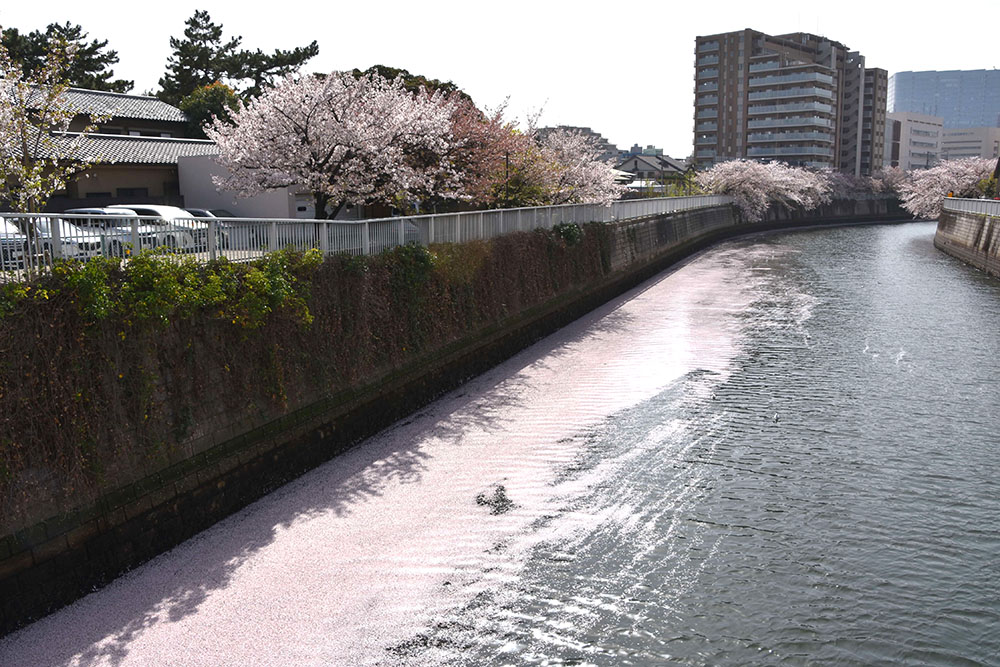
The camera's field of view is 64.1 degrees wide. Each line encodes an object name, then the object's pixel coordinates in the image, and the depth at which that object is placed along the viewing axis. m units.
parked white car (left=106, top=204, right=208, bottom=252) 11.80
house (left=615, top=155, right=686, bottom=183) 95.93
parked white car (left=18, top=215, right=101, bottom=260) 9.84
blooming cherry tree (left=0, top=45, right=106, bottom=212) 17.17
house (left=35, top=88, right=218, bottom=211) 33.22
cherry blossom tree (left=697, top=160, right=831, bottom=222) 78.94
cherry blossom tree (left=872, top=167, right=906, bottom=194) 110.19
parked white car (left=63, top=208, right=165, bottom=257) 10.64
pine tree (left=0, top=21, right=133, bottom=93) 45.88
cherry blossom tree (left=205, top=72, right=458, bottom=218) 23.94
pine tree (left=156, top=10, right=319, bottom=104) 60.03
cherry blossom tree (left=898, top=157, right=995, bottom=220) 78.62
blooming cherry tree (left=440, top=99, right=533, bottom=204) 29.12
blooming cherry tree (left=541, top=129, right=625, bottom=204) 38.28
